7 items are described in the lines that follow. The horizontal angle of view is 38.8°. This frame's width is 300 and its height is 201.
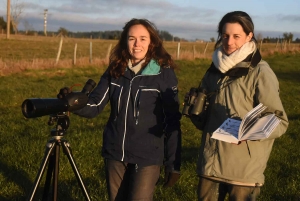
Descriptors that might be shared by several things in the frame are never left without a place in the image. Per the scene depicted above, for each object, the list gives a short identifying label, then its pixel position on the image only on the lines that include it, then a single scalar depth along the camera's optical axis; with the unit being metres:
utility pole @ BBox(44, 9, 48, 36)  82.50
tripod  2.79
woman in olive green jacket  2.91
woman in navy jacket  3.18
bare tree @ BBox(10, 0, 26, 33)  65.88
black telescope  2.58
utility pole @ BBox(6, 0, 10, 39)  46.91
